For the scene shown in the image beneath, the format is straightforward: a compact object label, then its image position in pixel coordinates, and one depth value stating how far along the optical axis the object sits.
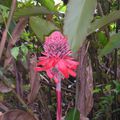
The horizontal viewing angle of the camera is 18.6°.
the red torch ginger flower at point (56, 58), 0.71
